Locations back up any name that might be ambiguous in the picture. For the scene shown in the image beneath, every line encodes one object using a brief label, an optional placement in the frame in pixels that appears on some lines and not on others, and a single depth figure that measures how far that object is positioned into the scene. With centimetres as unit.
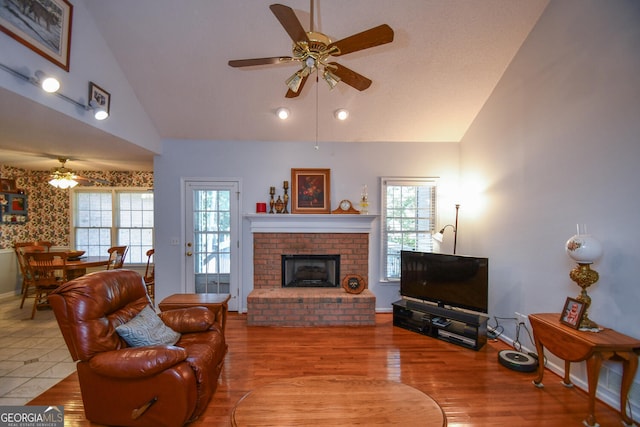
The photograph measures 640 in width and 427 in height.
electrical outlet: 306
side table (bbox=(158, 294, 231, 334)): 284
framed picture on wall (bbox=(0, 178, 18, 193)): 501
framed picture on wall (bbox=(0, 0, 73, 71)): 207
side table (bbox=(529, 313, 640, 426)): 191
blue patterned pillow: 202
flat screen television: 328
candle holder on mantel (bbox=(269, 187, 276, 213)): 430
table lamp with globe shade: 212
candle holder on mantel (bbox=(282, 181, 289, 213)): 430
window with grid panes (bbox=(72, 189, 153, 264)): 589
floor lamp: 399
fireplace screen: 435
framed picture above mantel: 437
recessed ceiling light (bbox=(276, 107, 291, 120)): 381
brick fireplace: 426
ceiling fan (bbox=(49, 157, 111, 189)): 433
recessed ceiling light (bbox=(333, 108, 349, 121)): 385
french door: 436
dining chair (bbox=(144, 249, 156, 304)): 485
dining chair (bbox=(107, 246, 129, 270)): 487
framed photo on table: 215
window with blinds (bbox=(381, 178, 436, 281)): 446
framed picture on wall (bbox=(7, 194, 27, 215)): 512
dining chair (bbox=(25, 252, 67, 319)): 407
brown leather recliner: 179
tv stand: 323
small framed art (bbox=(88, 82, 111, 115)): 282
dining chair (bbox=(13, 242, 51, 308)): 431
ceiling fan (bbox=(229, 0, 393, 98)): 179
